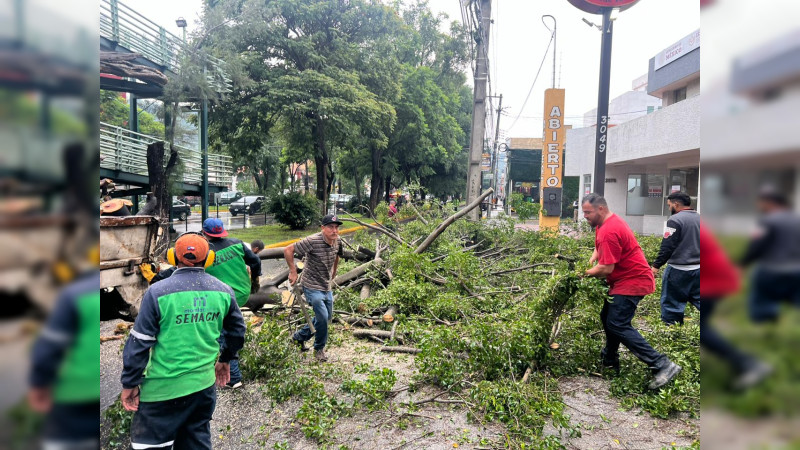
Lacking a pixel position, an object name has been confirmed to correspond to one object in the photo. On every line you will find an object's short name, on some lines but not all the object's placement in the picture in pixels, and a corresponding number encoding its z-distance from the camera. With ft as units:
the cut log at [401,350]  19.39
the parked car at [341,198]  123.36
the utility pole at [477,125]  45.83
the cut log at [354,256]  29.73
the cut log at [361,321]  22.47
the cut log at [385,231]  29.47
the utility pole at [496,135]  87.62
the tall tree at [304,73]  59.77
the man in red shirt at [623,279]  14.73
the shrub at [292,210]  68.90
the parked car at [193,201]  135.57
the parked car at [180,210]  88.09
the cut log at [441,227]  26.66
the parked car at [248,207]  108.88
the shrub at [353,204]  110.75
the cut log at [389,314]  21.95
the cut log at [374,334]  20.84
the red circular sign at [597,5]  26.08
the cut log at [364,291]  25.45
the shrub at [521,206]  38.52
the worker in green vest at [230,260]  16.65
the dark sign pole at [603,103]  26.41
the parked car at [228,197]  131.83
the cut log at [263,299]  24.20
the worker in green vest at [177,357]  9.43
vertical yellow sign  46.33
